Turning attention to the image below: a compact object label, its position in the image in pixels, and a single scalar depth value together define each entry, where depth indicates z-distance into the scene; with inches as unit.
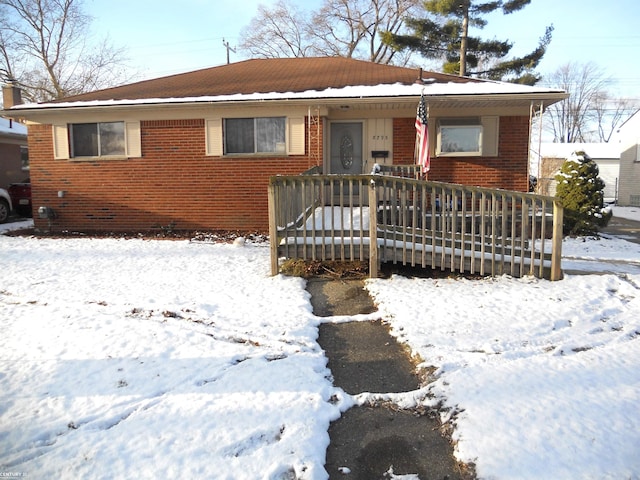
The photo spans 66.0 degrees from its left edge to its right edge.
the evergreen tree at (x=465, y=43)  918.6
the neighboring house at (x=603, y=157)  1320.7
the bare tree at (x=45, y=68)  1278.3
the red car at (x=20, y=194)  644.7
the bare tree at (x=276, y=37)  1467.8
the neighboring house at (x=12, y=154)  689.0
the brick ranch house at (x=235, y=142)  426.3
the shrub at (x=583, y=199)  466.3
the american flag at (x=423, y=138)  368.8
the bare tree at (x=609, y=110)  2401.6
